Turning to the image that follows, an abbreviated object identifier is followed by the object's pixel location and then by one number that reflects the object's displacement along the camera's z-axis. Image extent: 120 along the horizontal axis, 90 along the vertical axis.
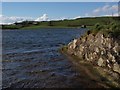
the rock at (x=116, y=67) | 10.00
